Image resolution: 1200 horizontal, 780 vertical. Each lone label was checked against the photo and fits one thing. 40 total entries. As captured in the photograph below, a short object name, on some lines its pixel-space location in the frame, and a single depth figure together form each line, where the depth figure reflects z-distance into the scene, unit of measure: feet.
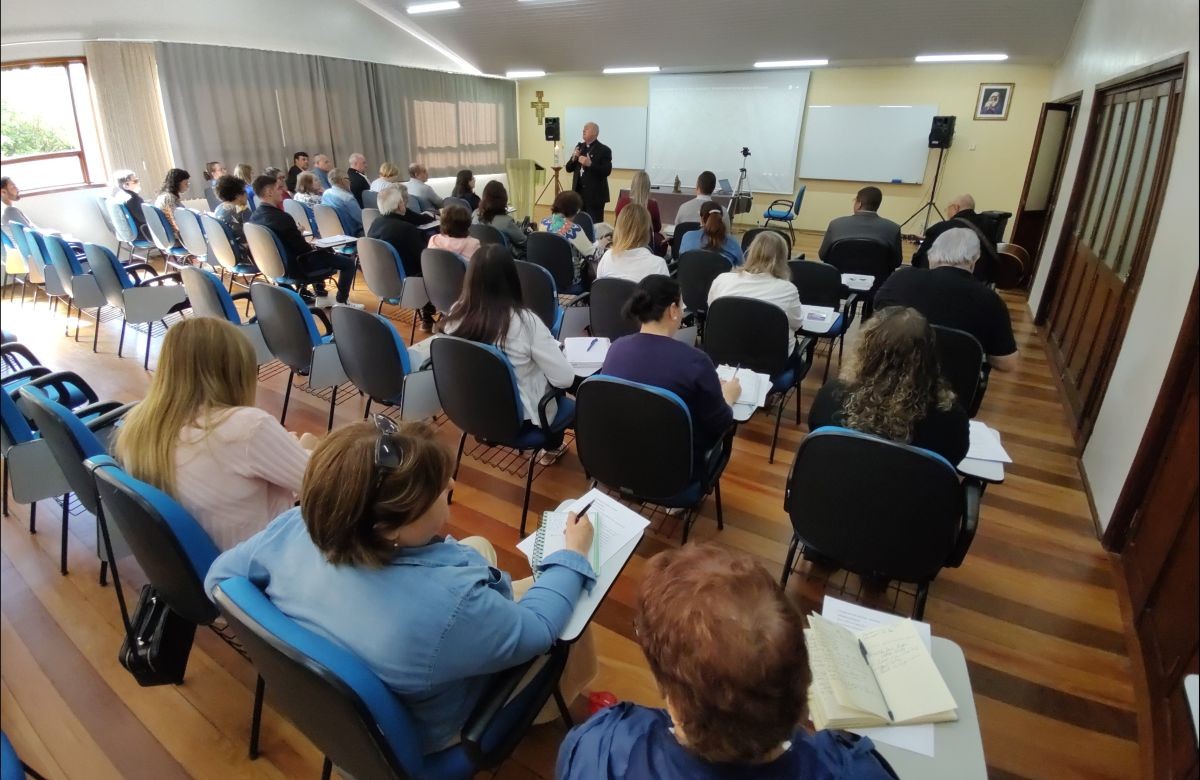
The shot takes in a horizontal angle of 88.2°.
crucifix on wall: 38.81
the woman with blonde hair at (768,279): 10.19
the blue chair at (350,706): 3.11
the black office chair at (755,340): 9.78
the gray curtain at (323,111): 24.53
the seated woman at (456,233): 13.71
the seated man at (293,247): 15.21
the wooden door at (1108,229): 9.93
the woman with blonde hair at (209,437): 5.12
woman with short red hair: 2.64
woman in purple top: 6.82
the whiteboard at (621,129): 35.58
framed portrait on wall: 27.17
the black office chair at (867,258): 14.75
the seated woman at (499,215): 16.76
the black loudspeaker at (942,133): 27.16
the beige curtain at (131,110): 20.71
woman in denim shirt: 3.40
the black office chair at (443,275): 12.64
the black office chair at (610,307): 11.07
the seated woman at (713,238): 13.52
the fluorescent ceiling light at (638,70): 32.34
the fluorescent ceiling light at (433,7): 25.63
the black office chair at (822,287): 12.47
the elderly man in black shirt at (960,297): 9.31
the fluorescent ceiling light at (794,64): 28.91
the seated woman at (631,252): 12.30
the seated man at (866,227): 15.26
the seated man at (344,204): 20.04
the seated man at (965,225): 14.38
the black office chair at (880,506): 5.38
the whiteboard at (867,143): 28.89
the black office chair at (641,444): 6.43
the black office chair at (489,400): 7.52
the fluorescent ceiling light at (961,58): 25.59
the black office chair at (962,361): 8.56
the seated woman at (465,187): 20.53
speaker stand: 28.63
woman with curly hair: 5.87
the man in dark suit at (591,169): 24.31
